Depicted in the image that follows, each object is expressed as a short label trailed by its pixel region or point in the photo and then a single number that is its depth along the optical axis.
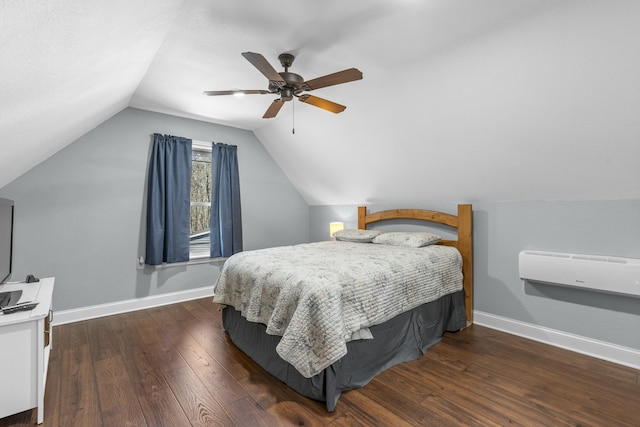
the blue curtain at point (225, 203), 4.35
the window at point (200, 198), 4.38
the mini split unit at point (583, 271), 2.26
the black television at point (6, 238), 2.23
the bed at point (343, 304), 1.87
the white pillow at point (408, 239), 3.26
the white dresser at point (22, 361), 1.67
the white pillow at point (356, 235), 3.87
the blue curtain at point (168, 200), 3.77
